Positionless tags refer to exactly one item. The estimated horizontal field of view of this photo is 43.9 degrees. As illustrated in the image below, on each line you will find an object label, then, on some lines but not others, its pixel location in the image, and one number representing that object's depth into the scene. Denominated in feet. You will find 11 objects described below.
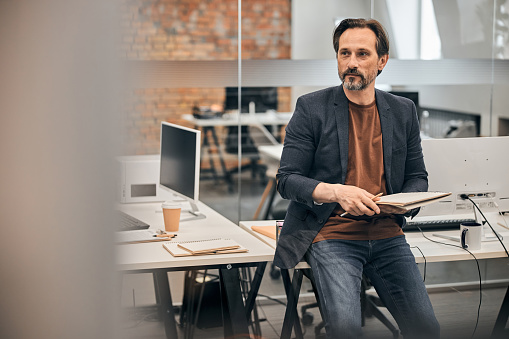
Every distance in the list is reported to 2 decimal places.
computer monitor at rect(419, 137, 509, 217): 8.56
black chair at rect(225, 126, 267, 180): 14.46
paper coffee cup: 8.84
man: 6.97
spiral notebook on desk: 7.58
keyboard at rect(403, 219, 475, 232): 9.32
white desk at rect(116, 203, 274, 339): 7.32
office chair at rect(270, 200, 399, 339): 11.01
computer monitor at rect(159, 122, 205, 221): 9.65
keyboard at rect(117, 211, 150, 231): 8.76
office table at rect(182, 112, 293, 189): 14.16
